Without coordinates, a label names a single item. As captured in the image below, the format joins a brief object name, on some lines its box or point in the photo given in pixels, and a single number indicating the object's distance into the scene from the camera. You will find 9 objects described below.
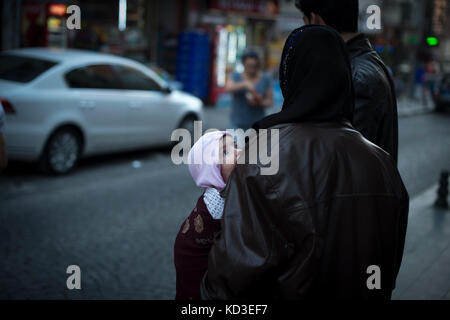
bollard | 7.64
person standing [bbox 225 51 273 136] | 8.16
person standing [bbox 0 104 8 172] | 4.16
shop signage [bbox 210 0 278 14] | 19.39
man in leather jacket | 2.77
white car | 8.29
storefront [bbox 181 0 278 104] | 18.86
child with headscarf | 2.36
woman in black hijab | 1.88
